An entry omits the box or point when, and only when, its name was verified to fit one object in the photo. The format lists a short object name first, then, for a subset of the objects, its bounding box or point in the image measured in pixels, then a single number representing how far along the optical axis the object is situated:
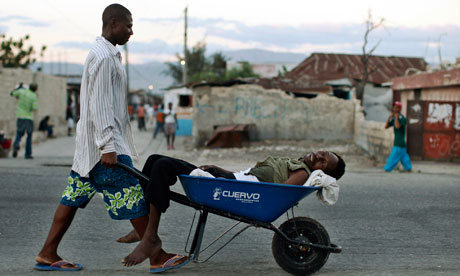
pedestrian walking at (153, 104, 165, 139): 25.25
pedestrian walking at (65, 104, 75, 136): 26.22
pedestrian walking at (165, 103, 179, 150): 19.88
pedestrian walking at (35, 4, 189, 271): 4.05
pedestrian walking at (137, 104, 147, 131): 31.93
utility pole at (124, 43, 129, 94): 46.09
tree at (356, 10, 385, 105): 26.89
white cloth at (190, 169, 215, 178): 4.13
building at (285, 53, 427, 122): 28.17
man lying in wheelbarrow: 4.09
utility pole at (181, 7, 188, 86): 35.81
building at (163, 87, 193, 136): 28.53
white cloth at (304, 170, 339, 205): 4.20
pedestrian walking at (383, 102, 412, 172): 12.48
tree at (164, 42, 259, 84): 59.81
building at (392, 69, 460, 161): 15.05
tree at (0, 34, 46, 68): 35.69
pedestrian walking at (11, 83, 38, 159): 12.51
